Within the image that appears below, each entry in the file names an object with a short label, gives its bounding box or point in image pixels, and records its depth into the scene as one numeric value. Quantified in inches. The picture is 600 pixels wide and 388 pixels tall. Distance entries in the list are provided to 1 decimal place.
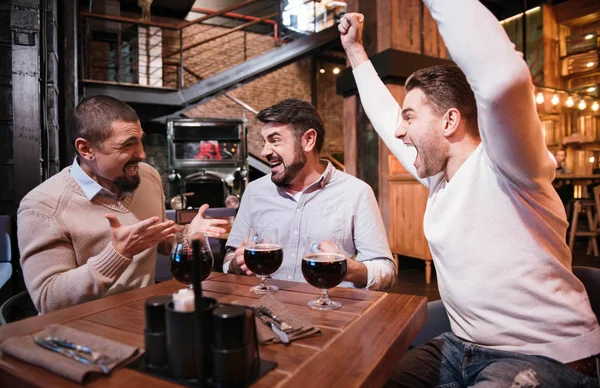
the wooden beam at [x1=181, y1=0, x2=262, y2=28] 288.4
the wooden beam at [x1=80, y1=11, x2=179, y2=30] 283.5
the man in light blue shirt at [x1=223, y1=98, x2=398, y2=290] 70.7
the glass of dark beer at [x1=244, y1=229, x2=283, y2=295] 47.2
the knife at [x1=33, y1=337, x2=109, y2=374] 28.3
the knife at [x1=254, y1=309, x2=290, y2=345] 34.3
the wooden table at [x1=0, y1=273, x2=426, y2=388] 28.2
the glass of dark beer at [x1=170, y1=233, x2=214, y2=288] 45.8
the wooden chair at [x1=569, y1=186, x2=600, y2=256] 221.4
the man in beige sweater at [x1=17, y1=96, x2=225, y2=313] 52.9
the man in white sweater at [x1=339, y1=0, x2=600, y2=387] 36.5
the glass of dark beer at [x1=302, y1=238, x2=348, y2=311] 43.4
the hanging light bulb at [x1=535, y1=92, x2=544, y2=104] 281.4
